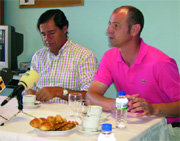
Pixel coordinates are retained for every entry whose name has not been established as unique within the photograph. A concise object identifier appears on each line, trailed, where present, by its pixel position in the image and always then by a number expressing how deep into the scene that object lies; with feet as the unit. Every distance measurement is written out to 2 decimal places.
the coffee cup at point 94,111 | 4.19
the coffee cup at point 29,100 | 5.36
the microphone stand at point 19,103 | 4.22
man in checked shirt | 7.13
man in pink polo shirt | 5.29
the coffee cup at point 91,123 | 3.64
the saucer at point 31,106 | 5.24
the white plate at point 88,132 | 3.58
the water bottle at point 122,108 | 4.13
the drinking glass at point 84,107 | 4.28
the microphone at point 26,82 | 4.14
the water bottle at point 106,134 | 3.11
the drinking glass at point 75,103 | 4.49
